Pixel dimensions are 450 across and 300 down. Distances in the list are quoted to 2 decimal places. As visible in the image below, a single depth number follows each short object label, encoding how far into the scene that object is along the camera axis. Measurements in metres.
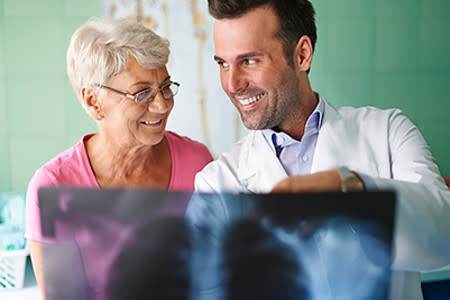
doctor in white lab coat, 0.99
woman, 1.18
